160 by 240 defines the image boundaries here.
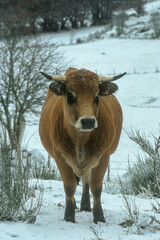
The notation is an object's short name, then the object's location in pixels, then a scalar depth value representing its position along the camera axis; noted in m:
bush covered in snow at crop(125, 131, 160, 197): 13.32
